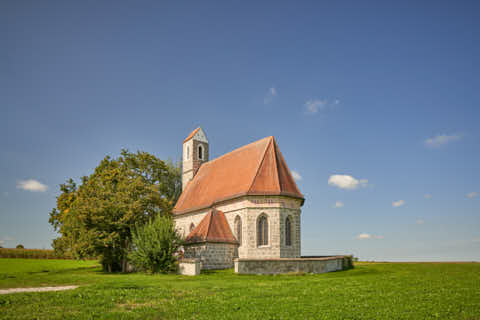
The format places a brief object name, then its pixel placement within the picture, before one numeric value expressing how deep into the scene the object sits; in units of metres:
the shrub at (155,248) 23.67
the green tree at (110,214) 25.73
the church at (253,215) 28.66
